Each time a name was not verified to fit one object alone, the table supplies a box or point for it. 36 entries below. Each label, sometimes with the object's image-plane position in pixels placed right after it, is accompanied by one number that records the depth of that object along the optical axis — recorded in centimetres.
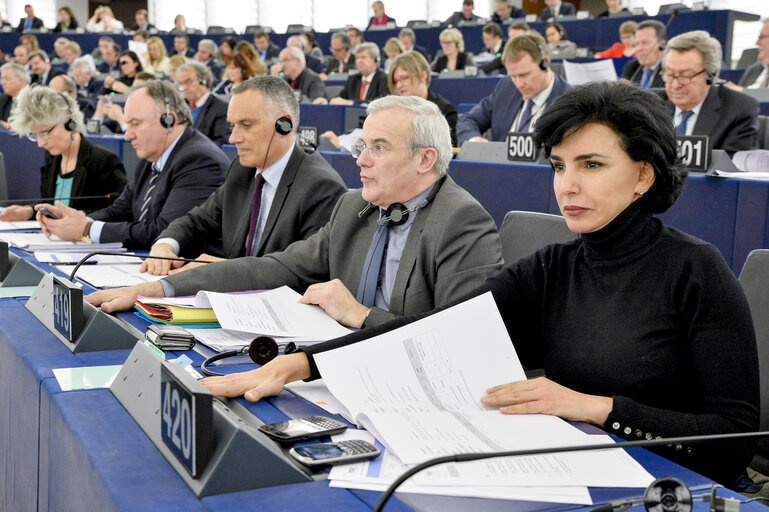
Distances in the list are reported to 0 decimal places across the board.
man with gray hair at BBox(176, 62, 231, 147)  603
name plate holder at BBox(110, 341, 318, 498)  87
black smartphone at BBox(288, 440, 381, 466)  94
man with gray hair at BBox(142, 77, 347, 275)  243
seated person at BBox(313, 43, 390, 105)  745
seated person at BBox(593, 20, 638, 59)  853
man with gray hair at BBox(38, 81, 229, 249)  298
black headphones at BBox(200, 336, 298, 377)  133
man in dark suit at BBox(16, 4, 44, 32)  1384
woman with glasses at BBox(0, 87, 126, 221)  371
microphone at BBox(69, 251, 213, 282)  207
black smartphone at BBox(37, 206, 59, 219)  289
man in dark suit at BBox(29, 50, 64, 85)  984
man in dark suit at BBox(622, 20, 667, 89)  629
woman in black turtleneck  114
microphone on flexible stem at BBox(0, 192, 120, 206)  346
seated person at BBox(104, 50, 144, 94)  913
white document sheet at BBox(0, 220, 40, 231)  314
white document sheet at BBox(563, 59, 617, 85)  523
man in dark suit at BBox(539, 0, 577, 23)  1116
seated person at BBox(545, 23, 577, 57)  894
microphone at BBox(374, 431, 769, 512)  77
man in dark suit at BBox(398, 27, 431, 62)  1039
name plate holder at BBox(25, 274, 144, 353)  146
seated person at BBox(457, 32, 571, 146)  458
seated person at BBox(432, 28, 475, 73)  887
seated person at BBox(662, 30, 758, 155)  372
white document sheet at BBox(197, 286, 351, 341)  155
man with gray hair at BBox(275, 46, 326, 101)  814
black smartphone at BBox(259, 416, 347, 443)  100
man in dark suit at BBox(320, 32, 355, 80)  1025
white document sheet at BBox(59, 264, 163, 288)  202
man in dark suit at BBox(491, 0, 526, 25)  1160
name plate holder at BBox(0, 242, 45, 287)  202
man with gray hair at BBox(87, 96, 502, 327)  178
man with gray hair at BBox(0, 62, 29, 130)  746
